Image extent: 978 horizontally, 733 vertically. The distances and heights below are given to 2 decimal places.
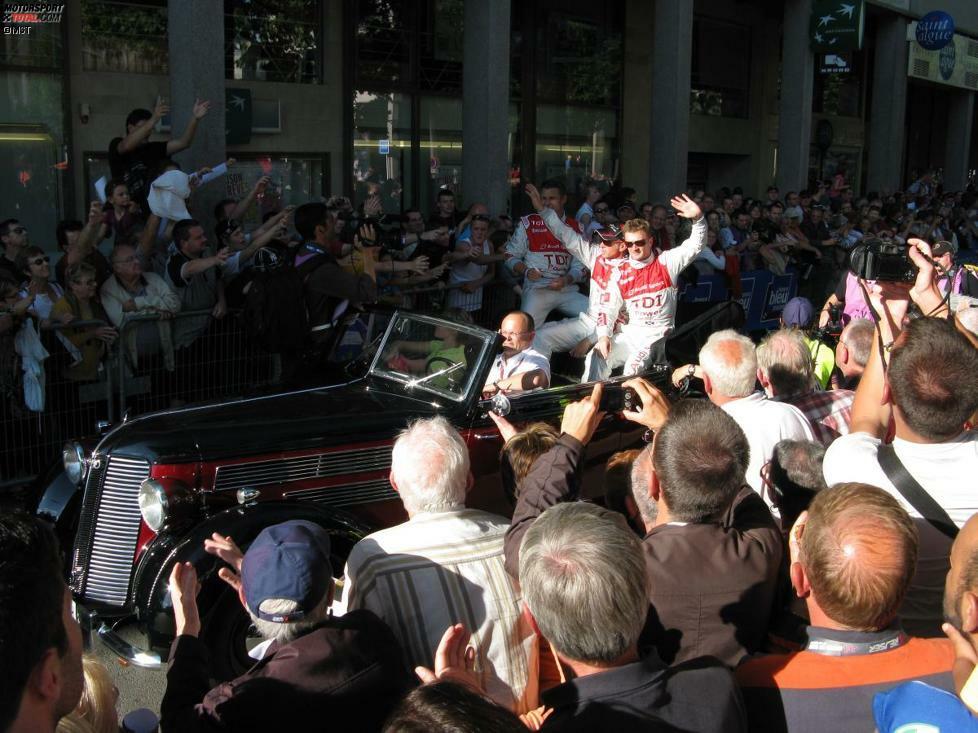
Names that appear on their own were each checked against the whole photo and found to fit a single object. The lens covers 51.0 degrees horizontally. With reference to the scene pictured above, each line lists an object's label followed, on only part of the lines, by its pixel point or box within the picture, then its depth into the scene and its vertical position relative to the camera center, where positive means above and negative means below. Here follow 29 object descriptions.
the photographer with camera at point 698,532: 3.03 -1.00
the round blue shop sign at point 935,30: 23.69 +4.25
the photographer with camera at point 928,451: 3.24 -0.78
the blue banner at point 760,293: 12.14 -1.02
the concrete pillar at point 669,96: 16.23 +1.80
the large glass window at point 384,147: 14.84 +0.86
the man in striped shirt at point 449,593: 3.17 -1.20
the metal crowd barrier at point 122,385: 6.85 -1.29
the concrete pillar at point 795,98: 19.98 +2.21
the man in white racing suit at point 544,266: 9.73 -0.56
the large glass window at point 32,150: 10.95 +0.55
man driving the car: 6.25 -0.94
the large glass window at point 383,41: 14.69 +2.38
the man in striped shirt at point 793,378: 5.03 -0.82
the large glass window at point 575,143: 18.16 +1.20
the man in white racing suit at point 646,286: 7.89 -0.59
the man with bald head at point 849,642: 2.52 -1.07
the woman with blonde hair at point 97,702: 2.40 -1.17
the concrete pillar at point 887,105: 24.30 +2.54
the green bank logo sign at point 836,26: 19.42 +3.53
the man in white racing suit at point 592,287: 7.48 -0.60
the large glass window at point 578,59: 17.92 +2.68
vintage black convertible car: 4.77 -1.38
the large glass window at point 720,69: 21.64 +3.06
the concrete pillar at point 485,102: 13.16 +1.36
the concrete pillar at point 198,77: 9.66 +1.19
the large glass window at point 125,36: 11.60 +1.91
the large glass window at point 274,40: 13.09 +2.15
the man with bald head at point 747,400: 4.38 -0.84
